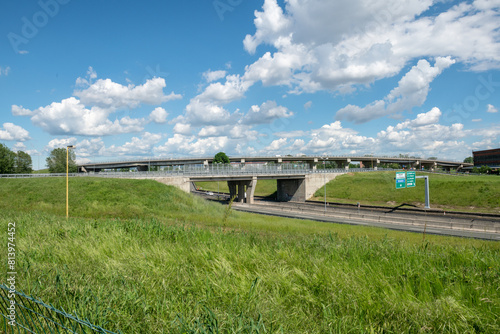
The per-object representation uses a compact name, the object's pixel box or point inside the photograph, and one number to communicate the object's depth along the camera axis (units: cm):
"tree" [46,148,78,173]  10406
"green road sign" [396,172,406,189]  4906
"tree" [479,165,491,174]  10854
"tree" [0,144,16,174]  8756
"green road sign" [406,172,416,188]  4909
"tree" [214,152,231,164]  11462
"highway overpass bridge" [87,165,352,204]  5875
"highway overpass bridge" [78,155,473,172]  11475
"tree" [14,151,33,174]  9875
